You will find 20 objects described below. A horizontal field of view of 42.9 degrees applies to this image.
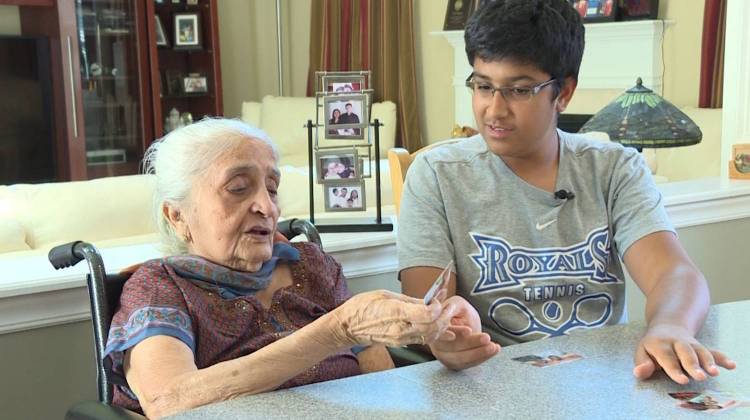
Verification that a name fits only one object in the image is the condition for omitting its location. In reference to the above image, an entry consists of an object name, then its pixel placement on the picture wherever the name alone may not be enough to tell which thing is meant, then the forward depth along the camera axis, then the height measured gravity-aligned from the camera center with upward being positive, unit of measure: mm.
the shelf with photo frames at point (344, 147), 2252 -248
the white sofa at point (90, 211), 2441 -435
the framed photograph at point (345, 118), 2262 -177
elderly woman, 1233 -371
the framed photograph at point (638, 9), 4957 +149
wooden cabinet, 6277 -201
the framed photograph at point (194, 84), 6914 -278
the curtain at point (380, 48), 6438 -39
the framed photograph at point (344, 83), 2246 -94
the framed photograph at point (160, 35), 6785 +70
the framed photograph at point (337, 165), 2279 -290
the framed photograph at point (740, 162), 2938 -384
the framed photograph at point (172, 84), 6914 -277
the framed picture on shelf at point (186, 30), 6840 +106
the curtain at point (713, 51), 4609 -69
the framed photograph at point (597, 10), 5086 +153
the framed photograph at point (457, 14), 5980 +169
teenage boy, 1586 -289
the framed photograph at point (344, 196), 2297 -365
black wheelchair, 1291 -412
